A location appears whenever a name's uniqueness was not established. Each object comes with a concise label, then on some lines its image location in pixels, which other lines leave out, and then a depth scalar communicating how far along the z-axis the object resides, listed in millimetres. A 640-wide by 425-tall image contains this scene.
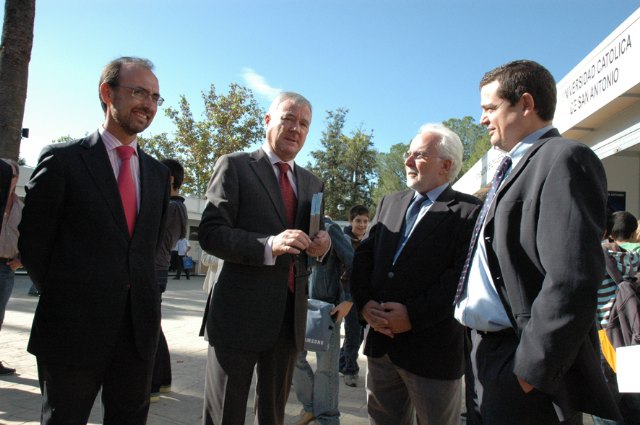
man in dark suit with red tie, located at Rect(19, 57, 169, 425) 1947
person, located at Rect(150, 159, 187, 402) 4059
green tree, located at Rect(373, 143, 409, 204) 59656
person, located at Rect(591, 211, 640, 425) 3297
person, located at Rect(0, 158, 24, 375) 3929
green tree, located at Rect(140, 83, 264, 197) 25203
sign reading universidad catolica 5938
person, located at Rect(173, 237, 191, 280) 19744
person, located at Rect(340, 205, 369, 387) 5324
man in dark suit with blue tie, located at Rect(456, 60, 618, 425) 1492
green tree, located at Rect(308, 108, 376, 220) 50562
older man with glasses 2375
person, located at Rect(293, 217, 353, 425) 3771
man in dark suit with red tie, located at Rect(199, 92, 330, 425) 2244
